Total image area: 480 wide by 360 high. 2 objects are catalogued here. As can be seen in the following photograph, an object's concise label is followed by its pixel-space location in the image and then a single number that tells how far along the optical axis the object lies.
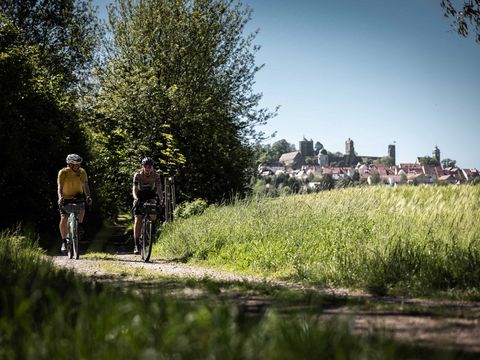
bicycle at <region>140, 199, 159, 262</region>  13.15
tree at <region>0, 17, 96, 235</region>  20.91
